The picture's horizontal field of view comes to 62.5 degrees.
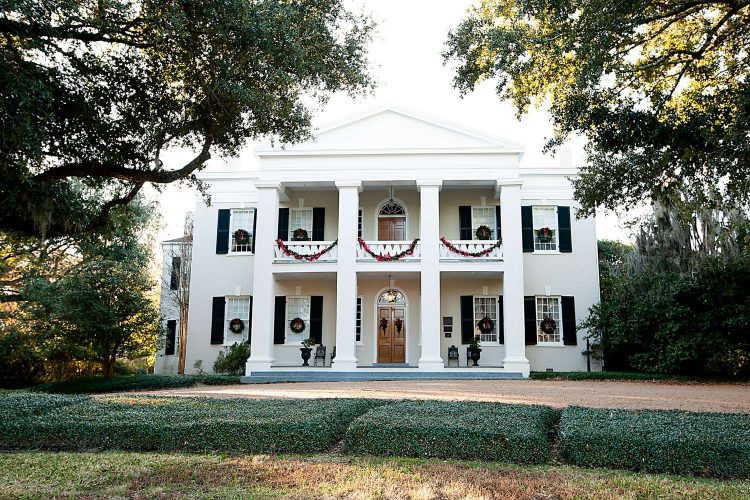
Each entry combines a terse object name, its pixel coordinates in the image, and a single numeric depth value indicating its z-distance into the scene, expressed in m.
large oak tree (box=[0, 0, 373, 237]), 7.22
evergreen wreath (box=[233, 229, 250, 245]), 20.98
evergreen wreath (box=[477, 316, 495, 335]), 19.62
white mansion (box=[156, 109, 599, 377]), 18.45
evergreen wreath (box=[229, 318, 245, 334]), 20.34
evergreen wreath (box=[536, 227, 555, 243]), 20.31
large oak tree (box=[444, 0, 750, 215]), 8.56
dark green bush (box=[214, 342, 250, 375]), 18.88
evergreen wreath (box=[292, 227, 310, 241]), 20.28
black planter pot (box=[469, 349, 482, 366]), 18.64
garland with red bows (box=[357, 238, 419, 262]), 18.66
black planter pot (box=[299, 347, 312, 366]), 18.81
